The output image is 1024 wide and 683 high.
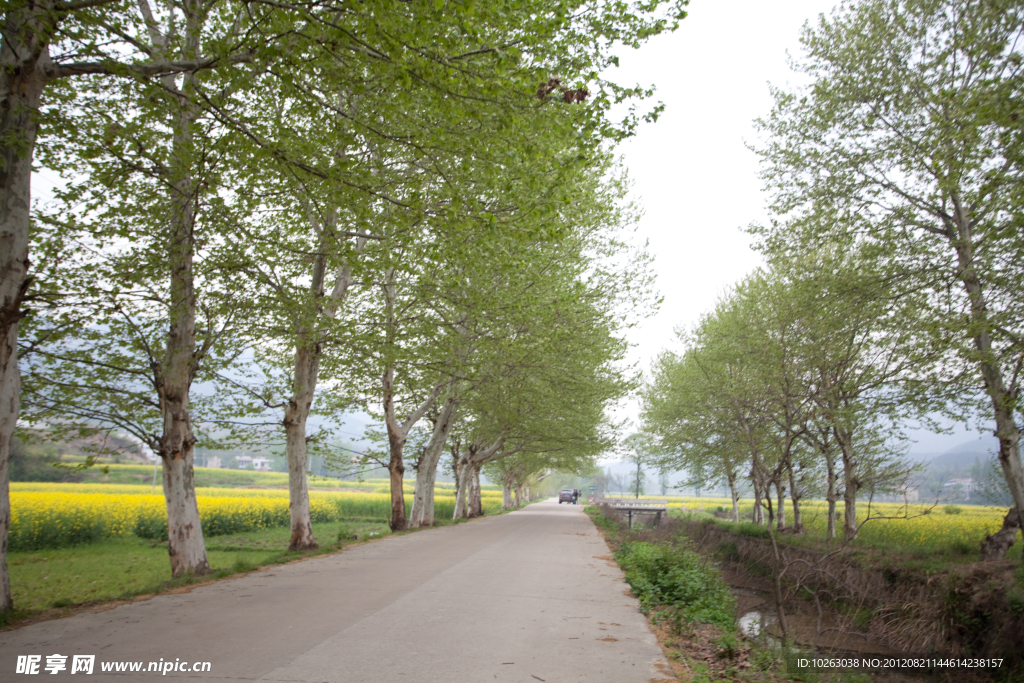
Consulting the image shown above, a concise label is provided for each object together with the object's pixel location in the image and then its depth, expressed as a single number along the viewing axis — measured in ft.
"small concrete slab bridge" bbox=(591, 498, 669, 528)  131.03
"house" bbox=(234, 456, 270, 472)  553.23
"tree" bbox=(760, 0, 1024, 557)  37.42
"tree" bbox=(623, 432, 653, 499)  111.14
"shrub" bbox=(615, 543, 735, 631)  26.94
